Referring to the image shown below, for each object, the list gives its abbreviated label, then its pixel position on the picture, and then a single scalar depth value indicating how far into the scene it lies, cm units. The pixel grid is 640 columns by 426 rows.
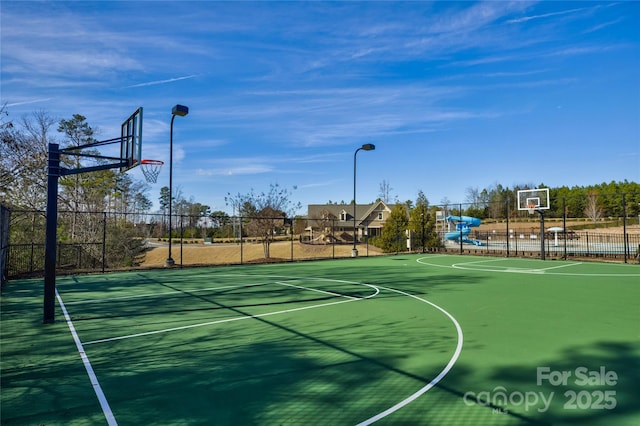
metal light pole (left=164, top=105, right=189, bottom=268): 1428
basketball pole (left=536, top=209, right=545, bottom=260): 1957
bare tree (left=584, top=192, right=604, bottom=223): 4618
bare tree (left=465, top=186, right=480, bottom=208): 7106
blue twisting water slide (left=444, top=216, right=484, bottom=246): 3708
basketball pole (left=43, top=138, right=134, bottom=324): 736
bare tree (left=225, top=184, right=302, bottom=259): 2531
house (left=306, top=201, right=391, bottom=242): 5022
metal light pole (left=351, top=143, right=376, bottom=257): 2133
